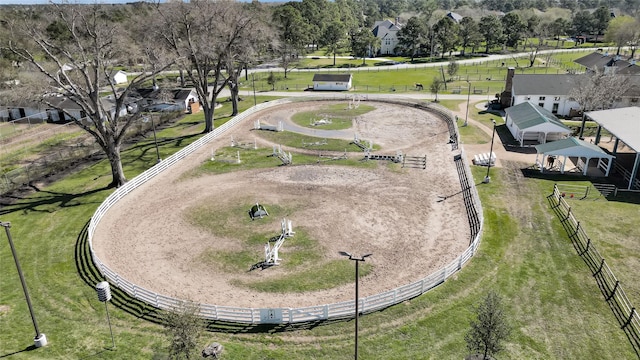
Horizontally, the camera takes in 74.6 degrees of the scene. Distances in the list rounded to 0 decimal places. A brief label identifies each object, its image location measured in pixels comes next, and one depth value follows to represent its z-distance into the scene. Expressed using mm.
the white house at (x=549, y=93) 57062
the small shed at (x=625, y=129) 35750
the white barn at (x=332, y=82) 78875
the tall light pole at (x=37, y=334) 19284
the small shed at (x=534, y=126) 45125
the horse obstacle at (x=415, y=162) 41312
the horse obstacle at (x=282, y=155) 42562
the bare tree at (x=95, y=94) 32188
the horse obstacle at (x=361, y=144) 45569
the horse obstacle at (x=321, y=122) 55625
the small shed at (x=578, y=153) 38125
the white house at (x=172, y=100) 65812
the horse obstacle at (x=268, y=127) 53312
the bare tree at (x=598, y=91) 47594
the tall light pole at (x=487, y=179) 37469
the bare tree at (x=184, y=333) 16688
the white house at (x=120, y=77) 90650
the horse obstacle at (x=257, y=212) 31453
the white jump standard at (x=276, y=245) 25859
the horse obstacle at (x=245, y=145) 47562
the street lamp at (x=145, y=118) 57794
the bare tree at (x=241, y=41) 51344
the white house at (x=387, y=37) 127062
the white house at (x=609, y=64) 67562
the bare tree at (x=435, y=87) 68044
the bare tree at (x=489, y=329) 16922
